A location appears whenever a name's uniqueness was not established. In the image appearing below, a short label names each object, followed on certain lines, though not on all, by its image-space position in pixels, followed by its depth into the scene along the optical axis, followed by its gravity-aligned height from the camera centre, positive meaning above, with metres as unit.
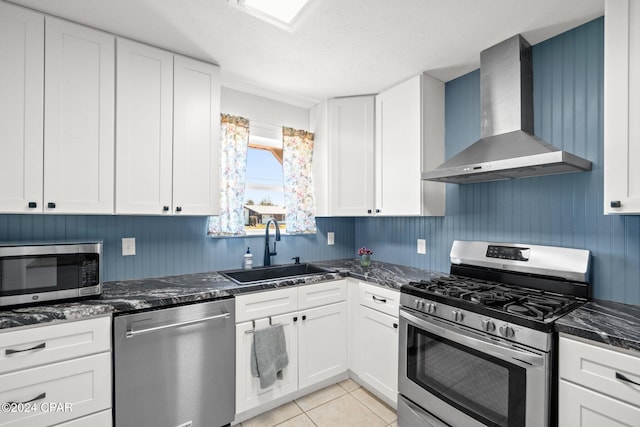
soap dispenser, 2.47 -0.41
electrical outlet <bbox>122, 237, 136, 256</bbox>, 2.03 -0.23
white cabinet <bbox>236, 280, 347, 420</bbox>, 1.91 -0.89
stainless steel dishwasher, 1.54 -0.88
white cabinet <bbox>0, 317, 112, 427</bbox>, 1.29 -0.76
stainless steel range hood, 1.66 +0.57
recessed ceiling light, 1.52 +1.11
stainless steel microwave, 1.40 -0.30
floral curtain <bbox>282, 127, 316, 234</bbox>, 2.81 +0.32
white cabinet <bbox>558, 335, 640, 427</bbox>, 1.11 -0.69
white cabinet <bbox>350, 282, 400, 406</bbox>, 2.05 -0.96
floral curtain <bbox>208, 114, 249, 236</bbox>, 2.41 +0.31
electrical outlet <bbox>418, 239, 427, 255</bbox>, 2.55 -0.29
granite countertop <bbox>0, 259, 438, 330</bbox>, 1.37 -0.48
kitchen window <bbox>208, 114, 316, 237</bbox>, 2.46 +0.35
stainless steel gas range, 1.32 -0.63
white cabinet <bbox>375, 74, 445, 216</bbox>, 2.30 +0.57
